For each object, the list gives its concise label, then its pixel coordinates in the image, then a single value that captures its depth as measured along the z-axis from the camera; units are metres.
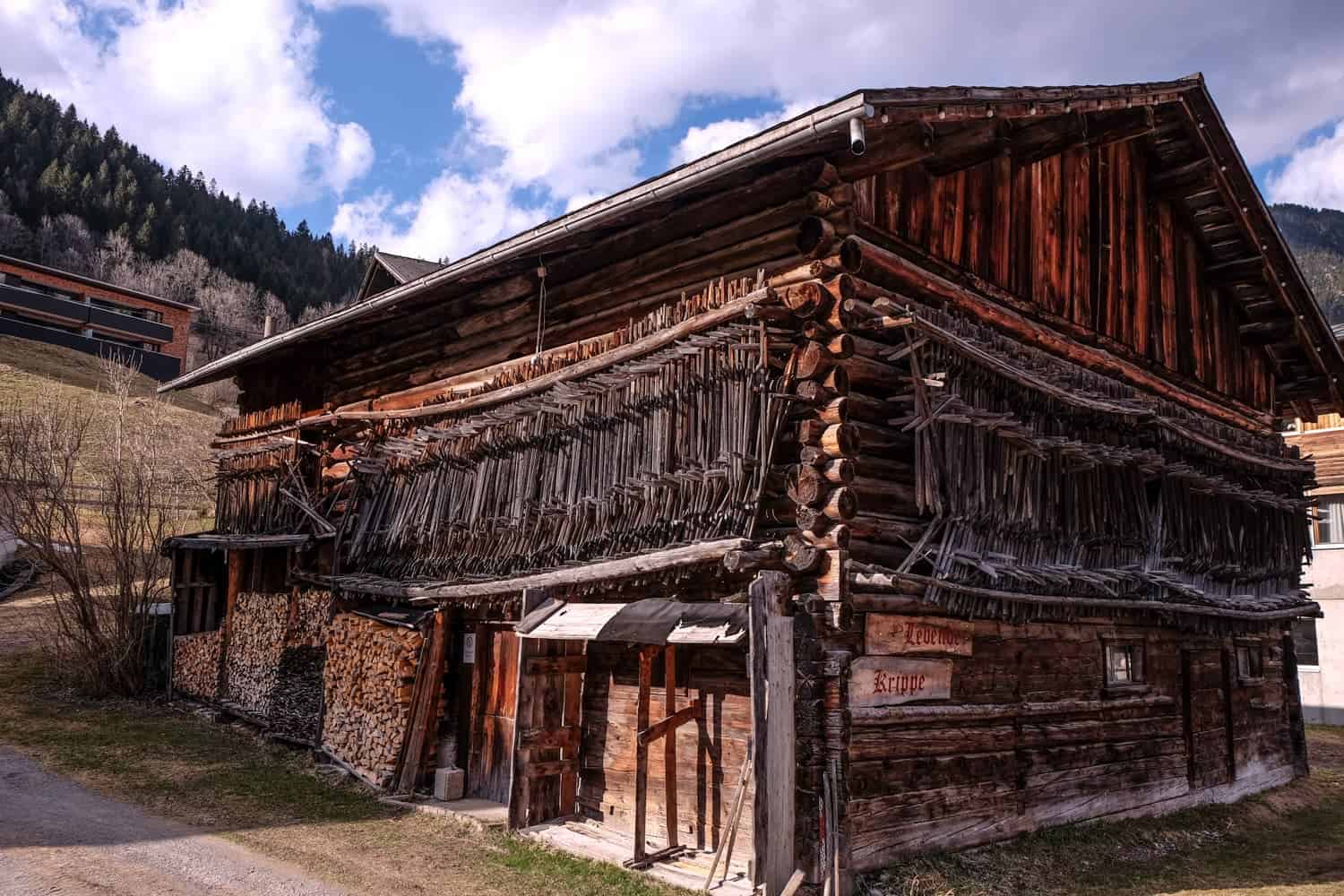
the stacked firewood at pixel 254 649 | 16.20
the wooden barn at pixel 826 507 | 9.21
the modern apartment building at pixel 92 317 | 55.41
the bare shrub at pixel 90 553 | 18.47
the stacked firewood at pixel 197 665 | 17.87
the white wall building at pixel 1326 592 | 22.92
